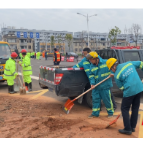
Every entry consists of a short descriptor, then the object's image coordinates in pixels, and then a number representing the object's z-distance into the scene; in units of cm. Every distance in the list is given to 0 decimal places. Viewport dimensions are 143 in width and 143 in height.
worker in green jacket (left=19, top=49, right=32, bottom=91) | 840
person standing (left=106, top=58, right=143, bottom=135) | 391
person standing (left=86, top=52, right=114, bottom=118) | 511
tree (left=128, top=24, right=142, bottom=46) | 3927
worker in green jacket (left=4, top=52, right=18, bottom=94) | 812
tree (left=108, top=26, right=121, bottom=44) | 3269
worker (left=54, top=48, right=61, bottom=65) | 1310
